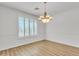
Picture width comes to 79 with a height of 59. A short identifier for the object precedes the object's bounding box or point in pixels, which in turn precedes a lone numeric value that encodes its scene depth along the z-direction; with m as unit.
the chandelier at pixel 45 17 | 1.27
